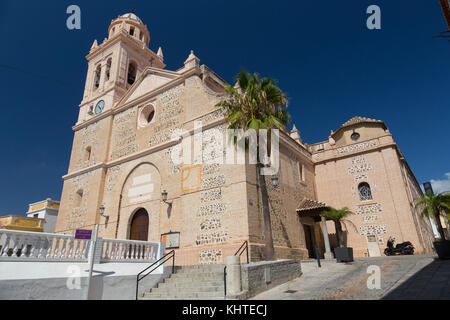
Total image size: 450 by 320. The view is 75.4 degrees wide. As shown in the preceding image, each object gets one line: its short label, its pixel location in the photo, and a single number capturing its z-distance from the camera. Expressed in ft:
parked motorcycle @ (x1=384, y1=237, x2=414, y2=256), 54.90
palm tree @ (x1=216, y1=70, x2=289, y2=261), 39.63
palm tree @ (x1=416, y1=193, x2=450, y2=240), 43.68
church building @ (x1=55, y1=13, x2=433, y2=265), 44.98
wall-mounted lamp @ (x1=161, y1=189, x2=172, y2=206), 50.94
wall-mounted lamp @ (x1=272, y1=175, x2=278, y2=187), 41.24
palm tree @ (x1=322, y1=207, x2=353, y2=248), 56.65
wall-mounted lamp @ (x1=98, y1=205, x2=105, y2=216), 59.35
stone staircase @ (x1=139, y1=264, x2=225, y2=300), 30.35
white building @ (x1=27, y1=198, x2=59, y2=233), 88.37
